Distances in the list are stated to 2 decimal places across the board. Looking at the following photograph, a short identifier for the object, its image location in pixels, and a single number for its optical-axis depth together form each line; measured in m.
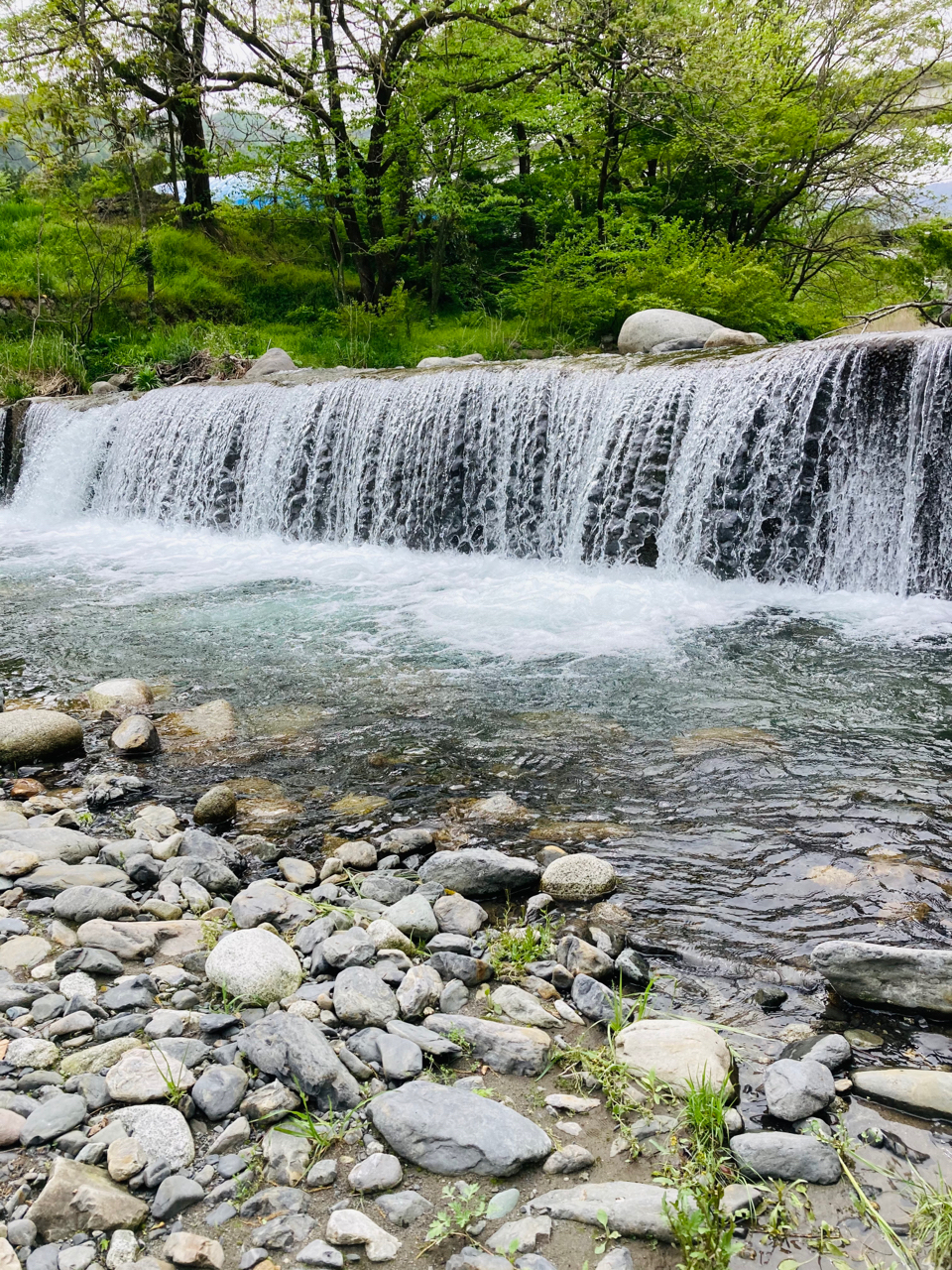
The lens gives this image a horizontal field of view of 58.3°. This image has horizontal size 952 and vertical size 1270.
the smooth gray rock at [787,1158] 1.75
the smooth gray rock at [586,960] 2.50
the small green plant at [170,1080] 1.89
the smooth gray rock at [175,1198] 1.62
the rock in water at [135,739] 4.28
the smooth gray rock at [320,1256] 1.53
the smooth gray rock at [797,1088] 1.92
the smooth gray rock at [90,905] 2.72
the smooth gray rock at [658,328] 10.95
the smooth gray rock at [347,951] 2.48
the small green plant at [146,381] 13.95
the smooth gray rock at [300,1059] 1.94
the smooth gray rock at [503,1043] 2.11
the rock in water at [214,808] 3.62
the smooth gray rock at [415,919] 2.69
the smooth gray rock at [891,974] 2.29
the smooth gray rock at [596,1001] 2.32
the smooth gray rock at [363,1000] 2.24
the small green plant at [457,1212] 1.61
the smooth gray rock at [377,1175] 1.71
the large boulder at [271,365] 13.72
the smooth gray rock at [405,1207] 1.64
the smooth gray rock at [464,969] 2.49
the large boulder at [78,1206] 1.55
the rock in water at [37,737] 4.17
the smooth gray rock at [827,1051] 2.09
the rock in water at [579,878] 2.95
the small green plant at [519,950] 2.54
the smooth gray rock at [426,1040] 2.13
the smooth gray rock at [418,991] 2.30
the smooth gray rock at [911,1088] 1.92
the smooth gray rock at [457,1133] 1.76
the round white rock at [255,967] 2.33
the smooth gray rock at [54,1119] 1.75
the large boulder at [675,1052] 2.02
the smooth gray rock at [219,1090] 1.89
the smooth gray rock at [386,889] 2.96
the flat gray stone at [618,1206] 1.60
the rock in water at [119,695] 4.92
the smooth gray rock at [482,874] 3.01
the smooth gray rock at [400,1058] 2.04
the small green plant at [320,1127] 1.81
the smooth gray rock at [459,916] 2.76
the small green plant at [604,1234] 1.58
